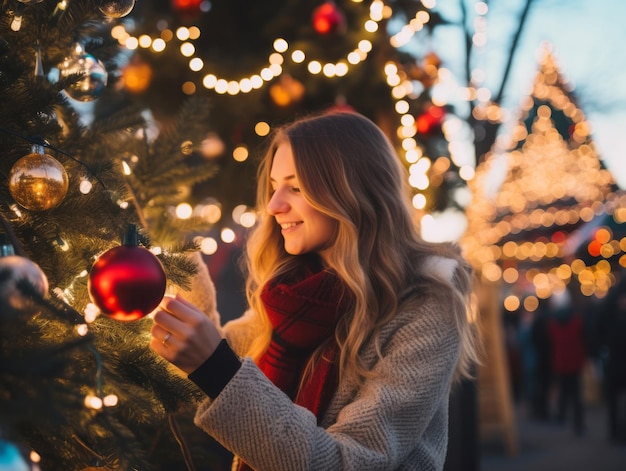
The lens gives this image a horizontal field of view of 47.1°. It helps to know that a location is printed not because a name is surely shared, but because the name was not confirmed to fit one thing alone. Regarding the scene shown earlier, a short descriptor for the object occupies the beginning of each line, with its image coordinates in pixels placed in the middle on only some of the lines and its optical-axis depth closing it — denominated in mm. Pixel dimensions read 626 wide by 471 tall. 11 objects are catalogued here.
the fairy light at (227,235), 3527
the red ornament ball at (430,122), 5508
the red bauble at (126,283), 1427
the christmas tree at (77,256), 1179
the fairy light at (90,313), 1731
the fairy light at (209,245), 3686
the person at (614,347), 8312
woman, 1775
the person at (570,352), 9305
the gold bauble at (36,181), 1656
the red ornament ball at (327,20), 5117
